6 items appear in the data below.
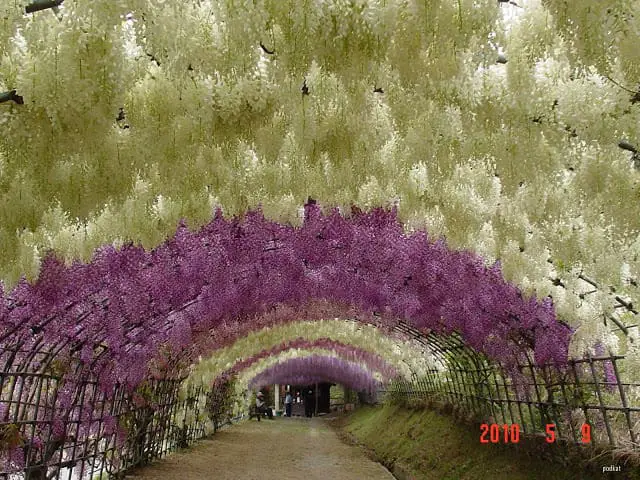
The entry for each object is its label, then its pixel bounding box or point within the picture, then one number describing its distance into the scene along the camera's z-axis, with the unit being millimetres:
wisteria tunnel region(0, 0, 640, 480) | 3189
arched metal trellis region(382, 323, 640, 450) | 7031
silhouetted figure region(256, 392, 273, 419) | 35288
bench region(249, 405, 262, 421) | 33875
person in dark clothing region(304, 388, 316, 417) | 42031
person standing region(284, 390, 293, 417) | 40406
